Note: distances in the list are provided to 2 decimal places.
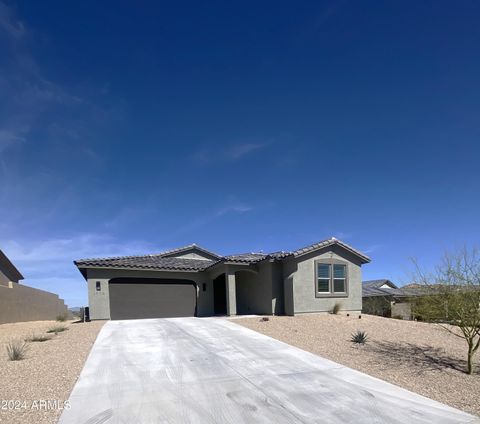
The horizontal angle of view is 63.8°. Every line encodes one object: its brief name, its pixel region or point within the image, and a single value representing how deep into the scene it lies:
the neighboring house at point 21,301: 21.50
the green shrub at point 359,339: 12.30
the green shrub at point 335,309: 20.36
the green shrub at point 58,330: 15.13
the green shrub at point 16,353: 9.45
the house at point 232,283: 19.92
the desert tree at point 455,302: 9.51
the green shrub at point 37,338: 12.76
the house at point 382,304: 26.60
